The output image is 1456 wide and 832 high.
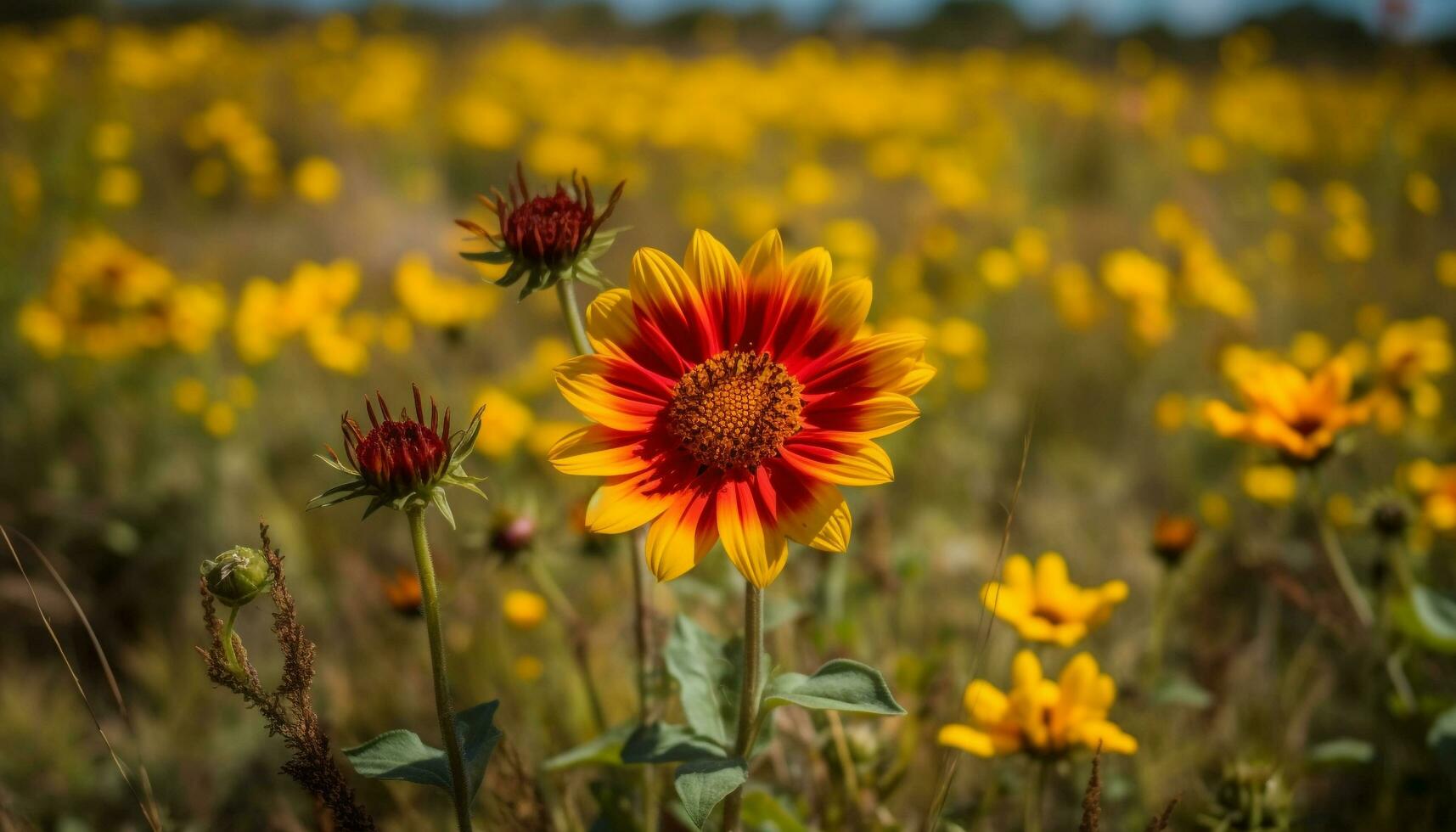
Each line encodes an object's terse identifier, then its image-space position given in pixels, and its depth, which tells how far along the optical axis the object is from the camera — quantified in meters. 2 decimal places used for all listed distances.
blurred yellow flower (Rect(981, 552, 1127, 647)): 0.37
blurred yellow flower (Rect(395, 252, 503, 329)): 0.58
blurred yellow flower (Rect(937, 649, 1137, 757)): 0.34
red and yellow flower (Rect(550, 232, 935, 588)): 0.29
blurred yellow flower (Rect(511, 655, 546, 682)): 0.44
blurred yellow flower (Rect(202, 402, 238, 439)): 0.57
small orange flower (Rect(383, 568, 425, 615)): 0.40
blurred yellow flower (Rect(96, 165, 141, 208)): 0.83
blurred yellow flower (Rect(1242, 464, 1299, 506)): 0.51
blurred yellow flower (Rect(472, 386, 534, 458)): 0.51
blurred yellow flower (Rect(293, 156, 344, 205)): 0.82
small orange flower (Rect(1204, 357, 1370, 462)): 0.38
